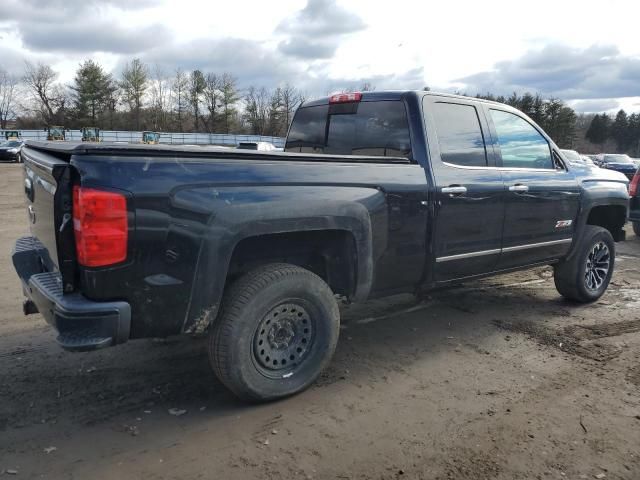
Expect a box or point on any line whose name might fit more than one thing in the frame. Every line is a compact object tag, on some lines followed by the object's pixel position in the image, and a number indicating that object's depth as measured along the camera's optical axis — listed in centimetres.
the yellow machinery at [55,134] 4164
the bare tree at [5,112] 7300
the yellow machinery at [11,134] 4541
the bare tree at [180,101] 7475
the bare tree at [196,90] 7269
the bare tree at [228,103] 7231
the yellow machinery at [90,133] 4432
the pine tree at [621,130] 8275
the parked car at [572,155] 1930
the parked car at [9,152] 3247
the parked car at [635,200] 1012
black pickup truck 270
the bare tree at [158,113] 7269
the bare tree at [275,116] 7312
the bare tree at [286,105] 7300
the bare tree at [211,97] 7300
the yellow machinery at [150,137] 4757
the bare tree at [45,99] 6849
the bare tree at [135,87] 6962
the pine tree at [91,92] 6538
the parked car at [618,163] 2494
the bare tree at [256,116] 7377
